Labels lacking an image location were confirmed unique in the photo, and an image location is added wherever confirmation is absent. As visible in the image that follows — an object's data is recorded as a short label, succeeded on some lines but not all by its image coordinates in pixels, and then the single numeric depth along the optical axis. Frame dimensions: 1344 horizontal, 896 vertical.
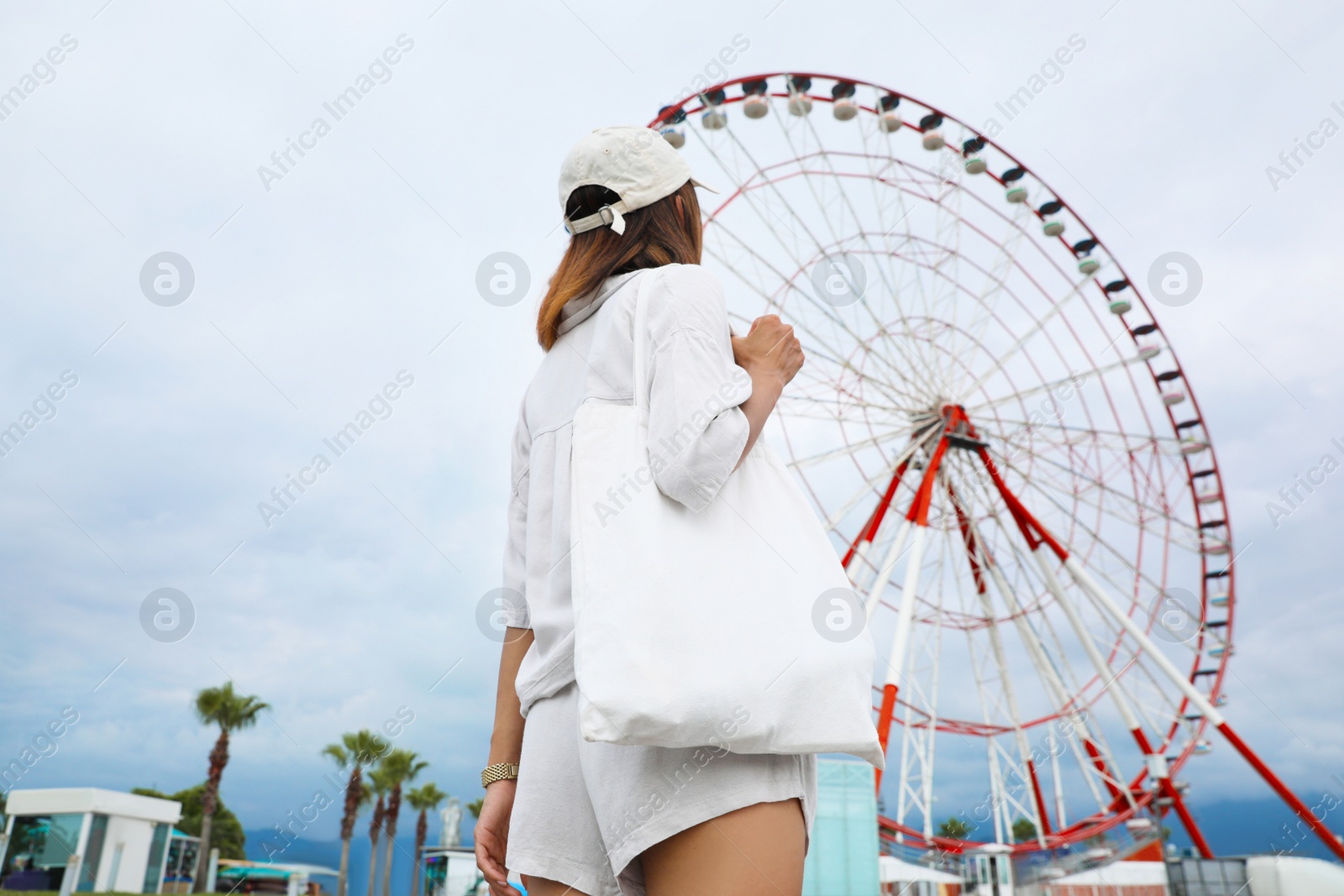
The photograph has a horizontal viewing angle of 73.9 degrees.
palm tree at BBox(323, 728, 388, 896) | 31.08
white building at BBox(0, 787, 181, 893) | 19.06
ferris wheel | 12.56
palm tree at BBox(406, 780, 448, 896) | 34.96
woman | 1.09
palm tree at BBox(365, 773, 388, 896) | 32.81
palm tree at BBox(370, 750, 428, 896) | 33.31
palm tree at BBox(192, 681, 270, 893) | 27.50
